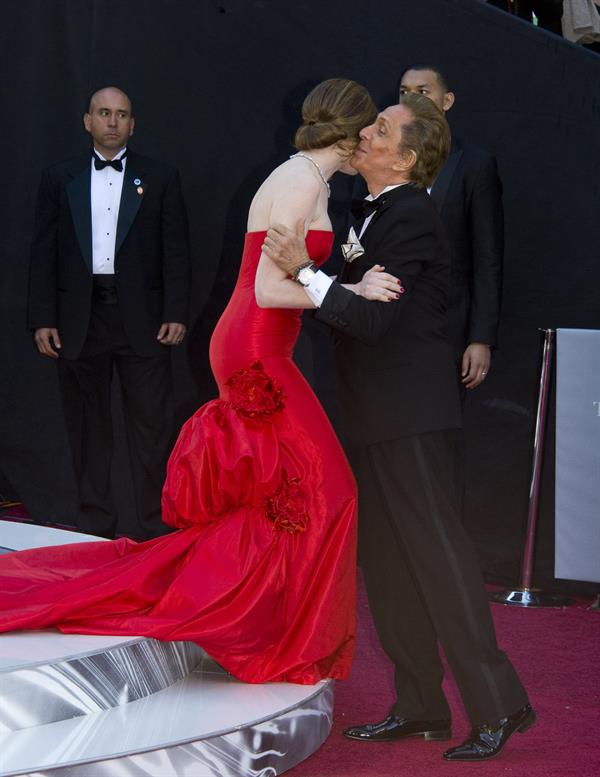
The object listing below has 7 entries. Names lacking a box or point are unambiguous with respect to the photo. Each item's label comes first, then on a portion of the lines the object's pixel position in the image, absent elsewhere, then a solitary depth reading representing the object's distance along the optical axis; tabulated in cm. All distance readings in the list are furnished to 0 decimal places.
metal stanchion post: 876
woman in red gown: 559
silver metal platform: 482
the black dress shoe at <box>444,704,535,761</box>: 536
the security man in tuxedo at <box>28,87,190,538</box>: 954
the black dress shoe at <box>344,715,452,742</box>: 569
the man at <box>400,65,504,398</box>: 825
